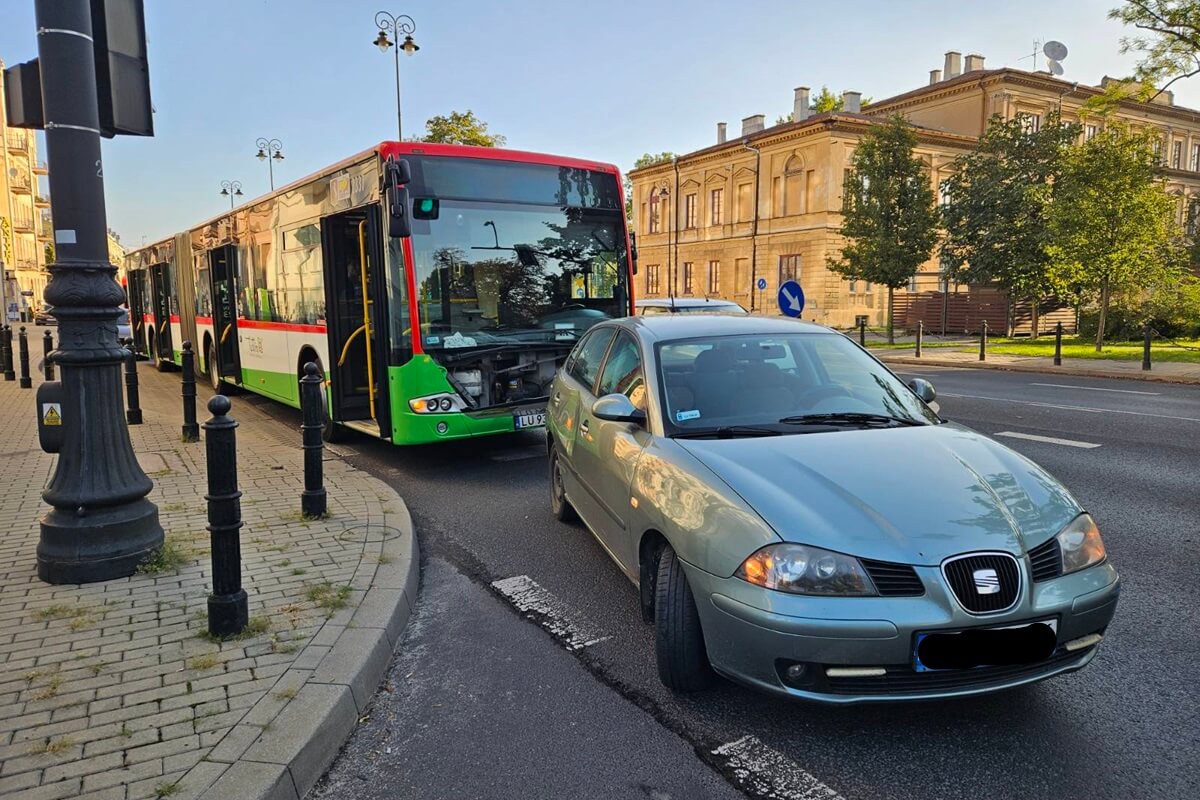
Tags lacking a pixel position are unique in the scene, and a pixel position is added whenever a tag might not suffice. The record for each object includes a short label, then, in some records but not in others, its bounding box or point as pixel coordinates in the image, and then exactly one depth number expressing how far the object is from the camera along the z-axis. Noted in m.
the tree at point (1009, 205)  29.65
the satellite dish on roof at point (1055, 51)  54.56
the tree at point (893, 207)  30.89
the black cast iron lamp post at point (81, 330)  4.46
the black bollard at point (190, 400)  9.55
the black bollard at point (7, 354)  17.34
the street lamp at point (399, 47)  23.73
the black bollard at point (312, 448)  6.00
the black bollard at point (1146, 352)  18.28
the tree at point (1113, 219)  22.17
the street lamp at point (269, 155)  33.84
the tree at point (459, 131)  28.42
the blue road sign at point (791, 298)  16.83
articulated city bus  7.76
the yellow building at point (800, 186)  47.47
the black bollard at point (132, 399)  10.85
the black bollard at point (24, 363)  15.22
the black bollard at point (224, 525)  3.72
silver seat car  2.80
